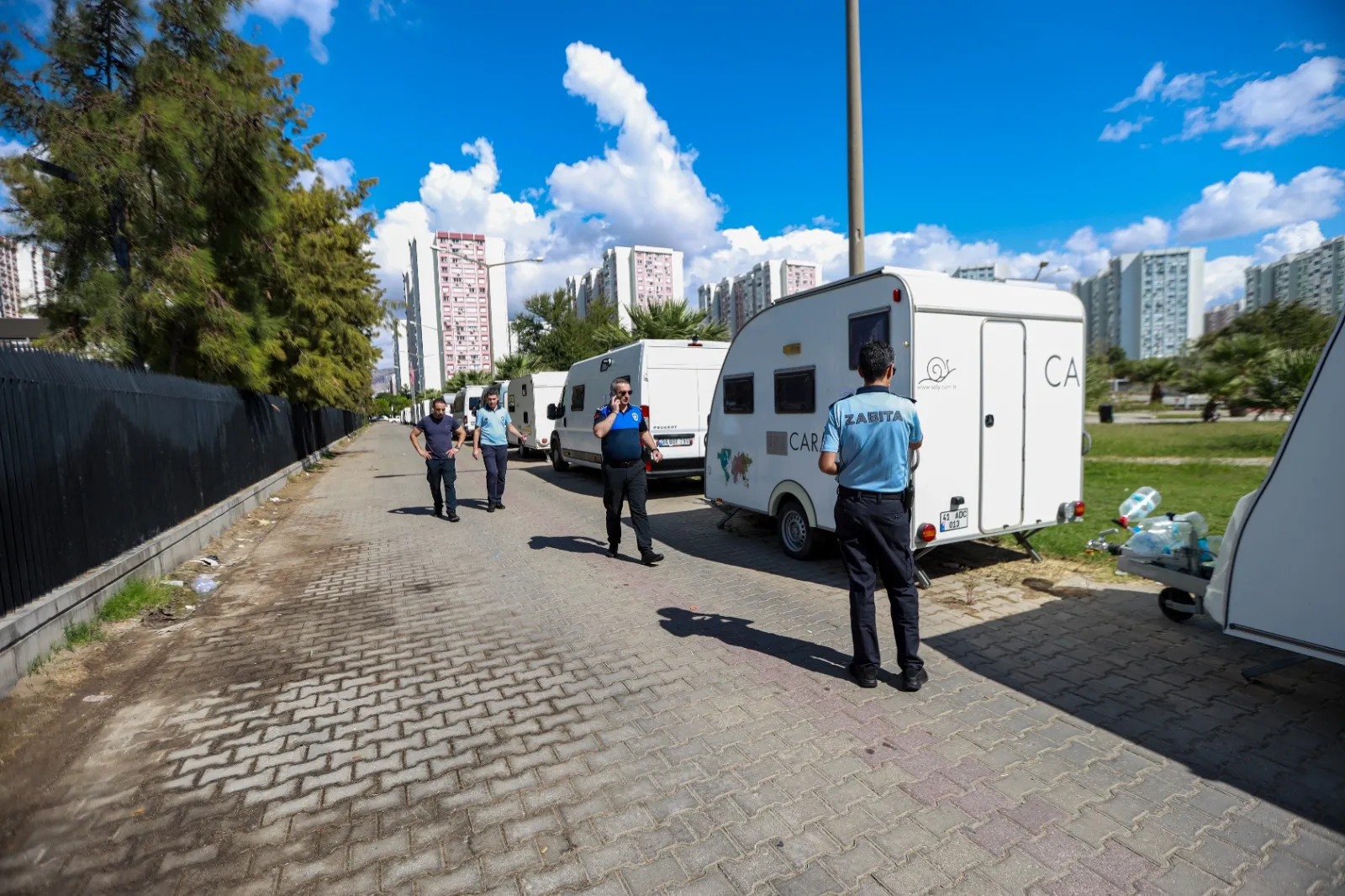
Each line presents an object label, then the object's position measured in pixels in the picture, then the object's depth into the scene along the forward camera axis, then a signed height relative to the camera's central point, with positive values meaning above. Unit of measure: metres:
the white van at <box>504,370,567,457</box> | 20.12 +0.19
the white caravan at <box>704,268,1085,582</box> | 5.55 +0.04
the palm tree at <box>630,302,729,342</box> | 23.95 +2.96
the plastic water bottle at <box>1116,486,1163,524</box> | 5.31 -0.98
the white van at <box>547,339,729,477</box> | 11.77 +0.25
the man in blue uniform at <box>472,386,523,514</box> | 11.40 -0.60
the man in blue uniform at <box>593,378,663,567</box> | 7.14 -0.57
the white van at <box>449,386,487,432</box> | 30.66 +0.45
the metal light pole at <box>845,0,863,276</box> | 8.57 +3.49
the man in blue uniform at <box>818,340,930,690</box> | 3.88 -0.64
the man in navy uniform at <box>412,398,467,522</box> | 10.70 -0.58
